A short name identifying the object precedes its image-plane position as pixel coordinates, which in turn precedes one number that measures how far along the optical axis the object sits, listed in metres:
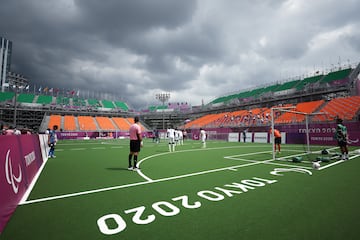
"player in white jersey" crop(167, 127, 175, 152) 16.39
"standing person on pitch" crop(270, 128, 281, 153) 12.98
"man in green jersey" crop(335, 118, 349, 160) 9.40
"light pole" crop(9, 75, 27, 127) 29.51
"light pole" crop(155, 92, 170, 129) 56.77
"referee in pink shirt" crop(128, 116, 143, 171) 7.64
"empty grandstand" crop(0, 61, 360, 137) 36.33
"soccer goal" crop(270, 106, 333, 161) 12.32
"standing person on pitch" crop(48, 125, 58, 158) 11.55
